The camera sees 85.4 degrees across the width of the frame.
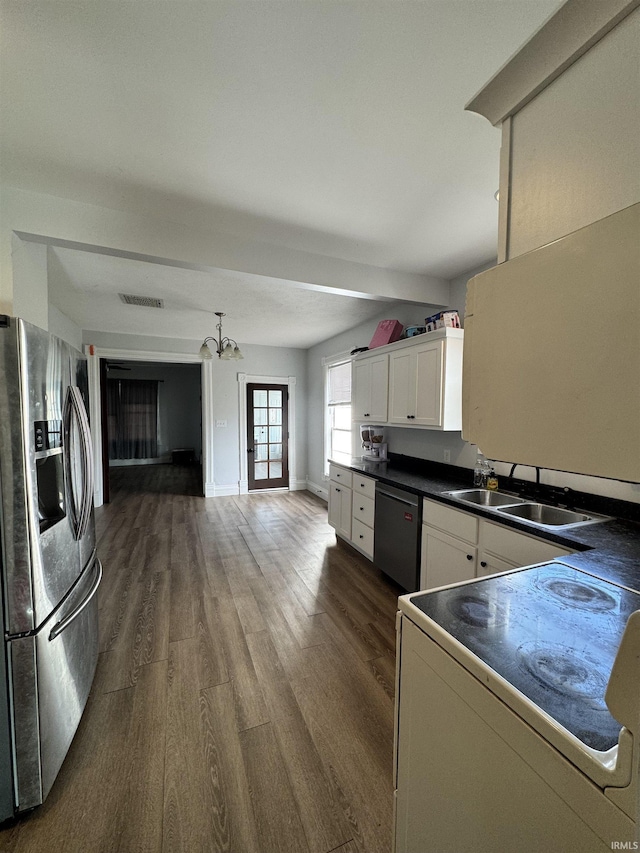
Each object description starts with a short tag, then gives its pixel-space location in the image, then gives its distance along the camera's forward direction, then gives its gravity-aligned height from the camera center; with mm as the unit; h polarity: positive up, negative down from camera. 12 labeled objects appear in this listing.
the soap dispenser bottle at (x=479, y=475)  2686 -513
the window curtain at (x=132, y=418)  8812 -279
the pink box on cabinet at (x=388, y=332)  3527 +793
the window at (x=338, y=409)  5301 -12
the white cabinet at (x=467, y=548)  1785 -810
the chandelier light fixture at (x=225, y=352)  4113 +673
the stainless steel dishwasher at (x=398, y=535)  2623 -1022
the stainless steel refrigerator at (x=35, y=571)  1205 -618
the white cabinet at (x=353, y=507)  3232 -1004
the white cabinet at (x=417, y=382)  2785 +240
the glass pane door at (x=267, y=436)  6309 -521
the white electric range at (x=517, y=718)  548 -610
